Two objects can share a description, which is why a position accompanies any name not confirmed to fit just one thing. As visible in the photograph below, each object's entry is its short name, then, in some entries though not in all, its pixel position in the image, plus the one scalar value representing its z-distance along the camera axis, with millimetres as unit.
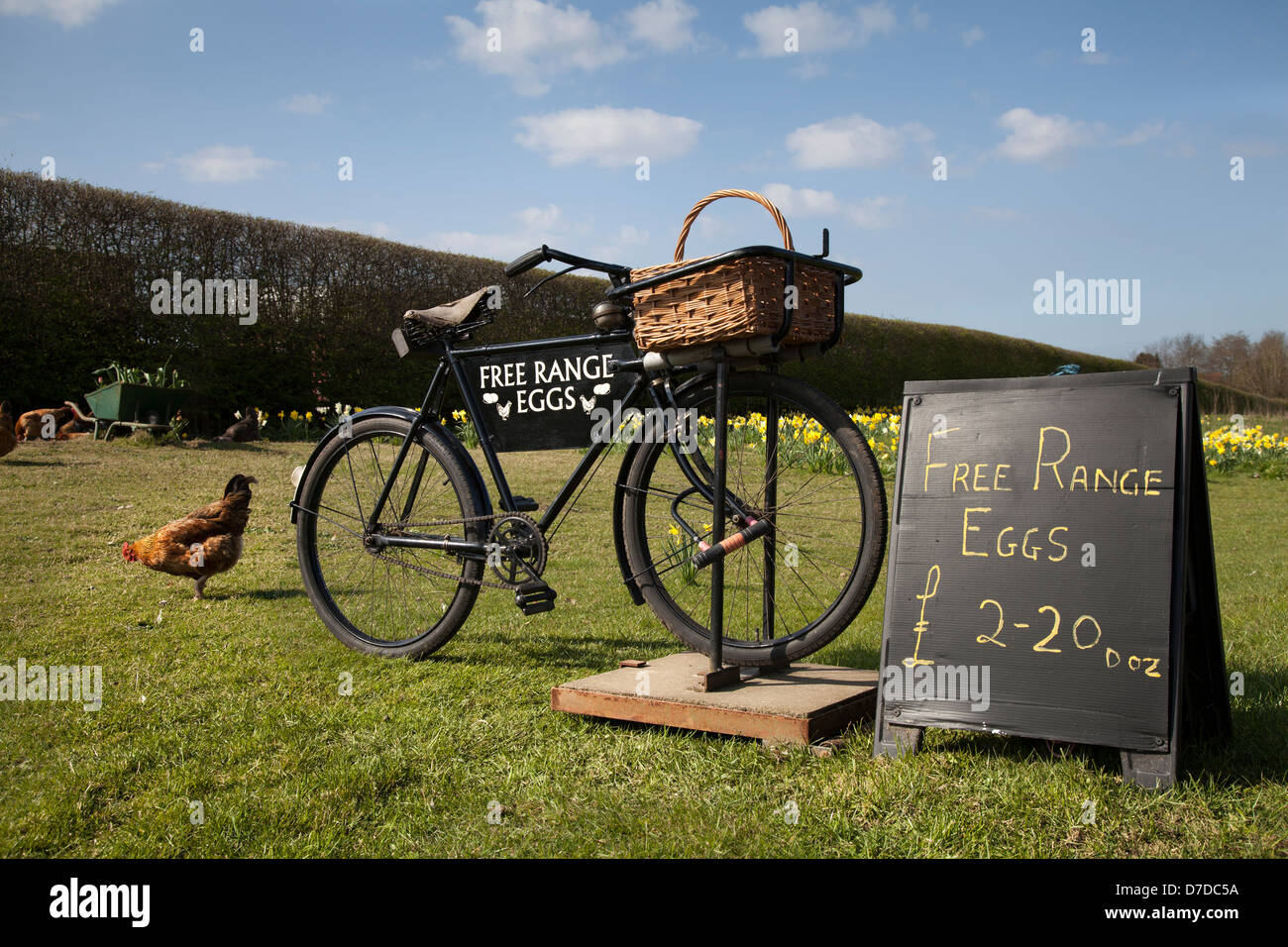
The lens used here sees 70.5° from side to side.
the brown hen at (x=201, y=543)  4656
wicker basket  2695
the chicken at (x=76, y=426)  8883
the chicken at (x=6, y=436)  7039
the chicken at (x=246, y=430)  9773
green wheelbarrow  9000
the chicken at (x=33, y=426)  8570
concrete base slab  2613
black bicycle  2958
